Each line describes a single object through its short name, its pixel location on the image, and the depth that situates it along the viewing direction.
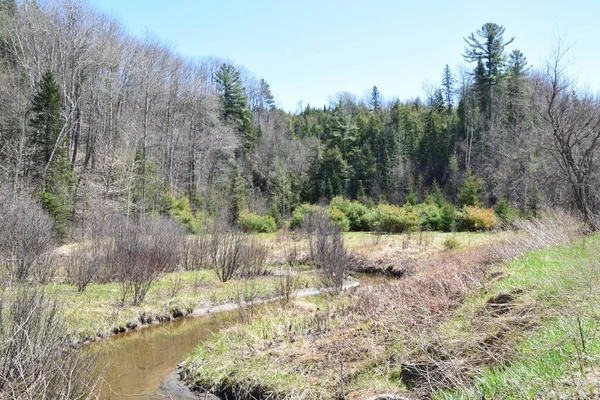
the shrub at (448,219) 28.66
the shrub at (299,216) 31.63
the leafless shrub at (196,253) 19.36
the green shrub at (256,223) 32.62
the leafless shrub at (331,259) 13.59
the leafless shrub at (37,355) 4.46
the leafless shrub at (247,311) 10.33
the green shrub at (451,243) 20.91
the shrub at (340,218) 30.97
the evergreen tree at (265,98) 65.07
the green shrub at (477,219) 27.05
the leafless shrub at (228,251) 16.59
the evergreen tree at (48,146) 25.16
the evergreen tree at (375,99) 70.39
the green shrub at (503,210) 27.23
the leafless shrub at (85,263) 13.31
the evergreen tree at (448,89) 58.19
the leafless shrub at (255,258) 17.58
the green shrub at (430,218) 29.39
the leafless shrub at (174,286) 14.30
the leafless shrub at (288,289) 13.62
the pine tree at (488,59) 44.43
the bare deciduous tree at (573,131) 18.14
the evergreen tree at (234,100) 51.22
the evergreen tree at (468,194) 33.62
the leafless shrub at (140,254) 12.80
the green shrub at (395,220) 28.28
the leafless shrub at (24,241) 12.66
